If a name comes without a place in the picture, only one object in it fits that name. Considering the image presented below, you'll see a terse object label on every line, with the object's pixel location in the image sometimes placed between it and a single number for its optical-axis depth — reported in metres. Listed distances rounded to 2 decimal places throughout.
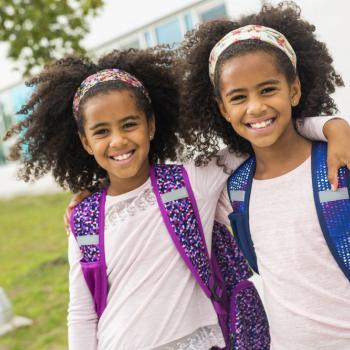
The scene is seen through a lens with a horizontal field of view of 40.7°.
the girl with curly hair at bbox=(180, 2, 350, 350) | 1.63
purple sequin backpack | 1.89
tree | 4.52
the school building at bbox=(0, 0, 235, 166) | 8.75
